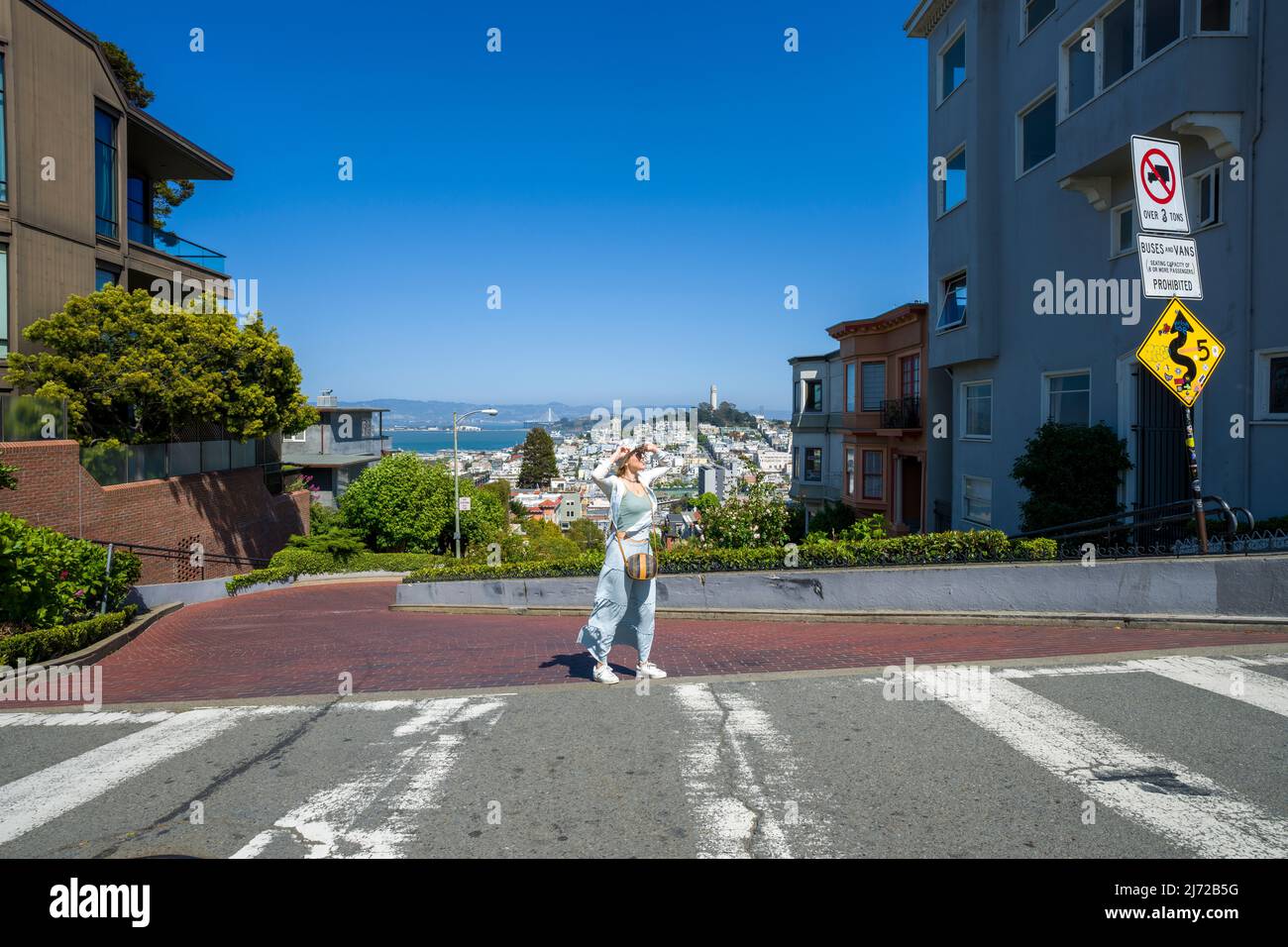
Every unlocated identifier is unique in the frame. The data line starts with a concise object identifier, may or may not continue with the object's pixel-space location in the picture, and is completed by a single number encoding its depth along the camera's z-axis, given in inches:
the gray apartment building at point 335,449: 2182.6
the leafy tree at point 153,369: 838.5
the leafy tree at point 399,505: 1521.9
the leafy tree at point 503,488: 2488.2
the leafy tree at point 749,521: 832.3
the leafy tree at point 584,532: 2495.2
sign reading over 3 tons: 352.5
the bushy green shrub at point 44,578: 427.5
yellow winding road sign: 359.6
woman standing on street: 277.8
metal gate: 553.9
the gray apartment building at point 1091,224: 463.5
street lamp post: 1454.2
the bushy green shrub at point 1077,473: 573.6
